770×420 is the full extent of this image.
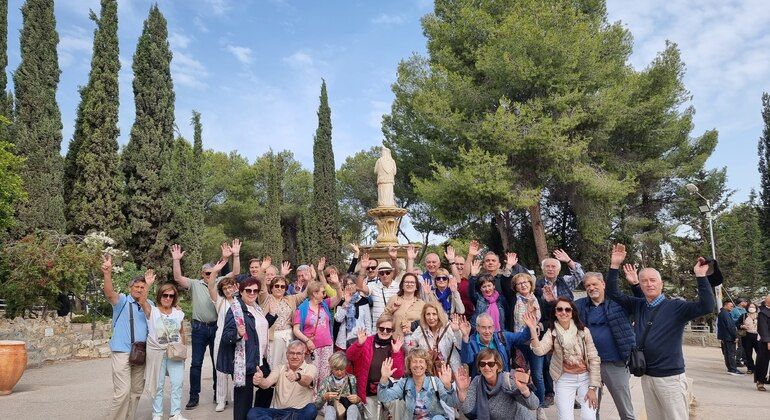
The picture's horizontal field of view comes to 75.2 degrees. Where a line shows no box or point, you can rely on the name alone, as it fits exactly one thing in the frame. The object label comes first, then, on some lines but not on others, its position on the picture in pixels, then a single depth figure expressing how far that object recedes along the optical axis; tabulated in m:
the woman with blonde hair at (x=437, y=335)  4.78
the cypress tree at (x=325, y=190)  31.98
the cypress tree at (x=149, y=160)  22.06
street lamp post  15.23
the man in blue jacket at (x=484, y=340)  4.70
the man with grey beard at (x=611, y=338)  4.41
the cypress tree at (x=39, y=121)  20.58
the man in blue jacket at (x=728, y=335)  10.77
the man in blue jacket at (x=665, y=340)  3.97
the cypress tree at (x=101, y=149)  21.55
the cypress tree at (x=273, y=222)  32.72
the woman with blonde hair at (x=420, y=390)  4.34
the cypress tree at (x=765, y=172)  31.81
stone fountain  15.73
